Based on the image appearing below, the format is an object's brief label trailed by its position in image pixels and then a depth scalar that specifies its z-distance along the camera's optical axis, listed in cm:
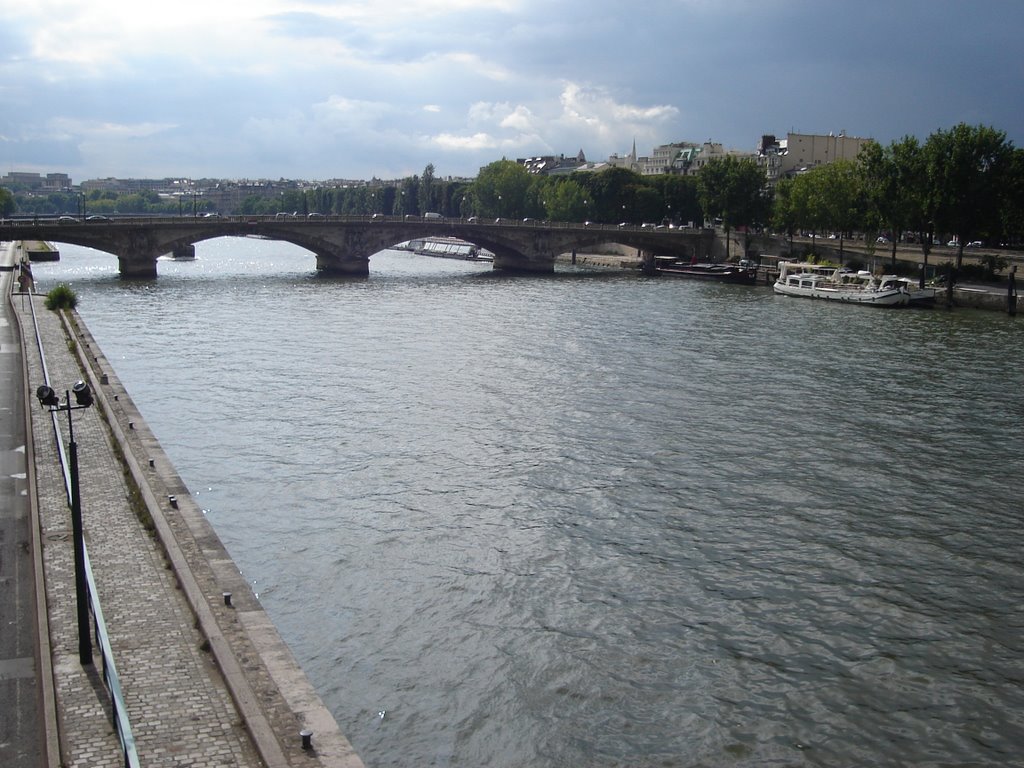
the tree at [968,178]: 6825
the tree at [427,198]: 17562
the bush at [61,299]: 4772
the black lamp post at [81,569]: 1181
